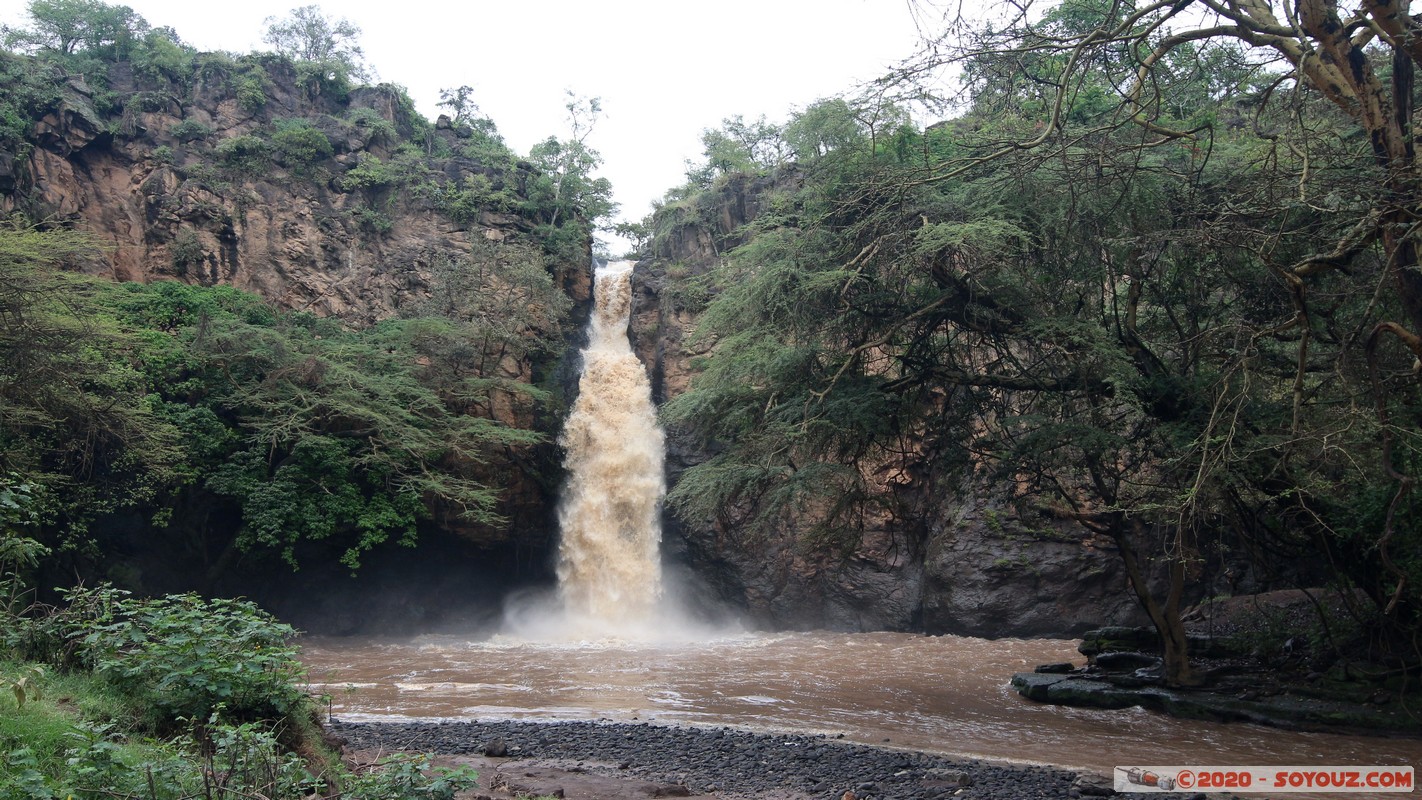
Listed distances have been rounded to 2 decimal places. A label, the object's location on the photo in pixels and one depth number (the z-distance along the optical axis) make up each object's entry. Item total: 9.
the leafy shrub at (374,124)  29.00
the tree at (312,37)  38.28
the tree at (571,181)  29.78
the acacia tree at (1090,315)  7.79
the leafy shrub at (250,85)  27.55
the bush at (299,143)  26.77
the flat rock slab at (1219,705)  8.76
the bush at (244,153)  25.53
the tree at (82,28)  27.72
